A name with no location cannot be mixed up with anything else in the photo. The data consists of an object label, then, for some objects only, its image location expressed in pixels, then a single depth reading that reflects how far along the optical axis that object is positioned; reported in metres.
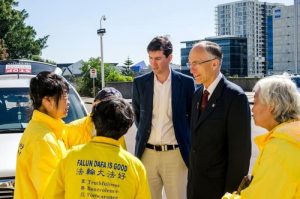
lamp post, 28.75
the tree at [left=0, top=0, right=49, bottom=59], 46.25
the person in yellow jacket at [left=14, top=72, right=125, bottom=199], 2.87
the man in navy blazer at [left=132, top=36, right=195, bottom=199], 4.58
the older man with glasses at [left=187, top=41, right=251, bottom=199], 3.80
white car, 4.46
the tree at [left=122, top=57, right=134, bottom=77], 101.31
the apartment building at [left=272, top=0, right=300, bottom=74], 121.38
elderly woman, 2.35
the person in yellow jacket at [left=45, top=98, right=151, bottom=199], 2.63
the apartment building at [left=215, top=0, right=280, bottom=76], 131.12
